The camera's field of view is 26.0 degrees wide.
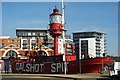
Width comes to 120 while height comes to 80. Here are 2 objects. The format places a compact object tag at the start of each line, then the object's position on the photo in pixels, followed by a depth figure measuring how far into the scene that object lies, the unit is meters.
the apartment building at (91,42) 132.65
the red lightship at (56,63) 47.28
